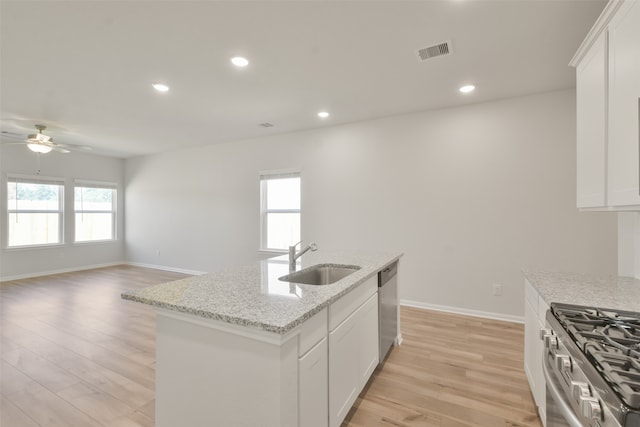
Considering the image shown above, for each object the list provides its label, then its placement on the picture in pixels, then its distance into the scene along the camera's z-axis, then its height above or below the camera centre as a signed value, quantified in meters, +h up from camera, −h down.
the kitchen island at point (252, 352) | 1.17 -0.64
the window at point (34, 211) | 5.59 +0.04
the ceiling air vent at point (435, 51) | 2.36 +1.36
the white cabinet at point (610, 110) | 1.35 +0.54
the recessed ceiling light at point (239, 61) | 2.57 +1.38
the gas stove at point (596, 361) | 0.76 -0.48
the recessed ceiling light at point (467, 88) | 3.12 +1.36
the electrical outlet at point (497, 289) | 3.50 -0.96
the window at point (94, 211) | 6.54 +0.04
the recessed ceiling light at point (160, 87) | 3.14 +1.39
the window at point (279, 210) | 5.05 +0.03
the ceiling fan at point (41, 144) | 4.13 +1.02
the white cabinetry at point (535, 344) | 1.64 -0.85
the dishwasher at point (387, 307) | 2.34 -0.83
